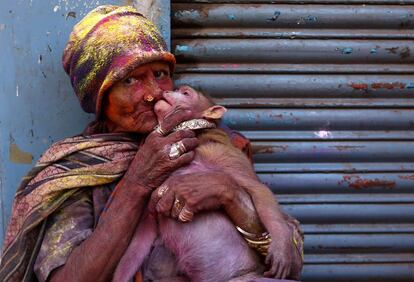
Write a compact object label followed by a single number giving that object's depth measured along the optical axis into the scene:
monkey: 2.29
